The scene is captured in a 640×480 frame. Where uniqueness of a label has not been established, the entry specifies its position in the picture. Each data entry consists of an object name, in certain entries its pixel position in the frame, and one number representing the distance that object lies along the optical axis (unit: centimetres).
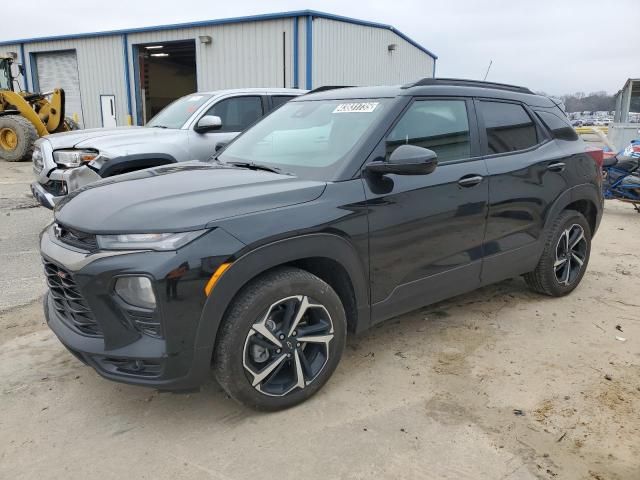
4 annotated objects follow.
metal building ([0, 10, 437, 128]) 1580
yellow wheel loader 1362
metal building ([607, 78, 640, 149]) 1571
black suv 240
